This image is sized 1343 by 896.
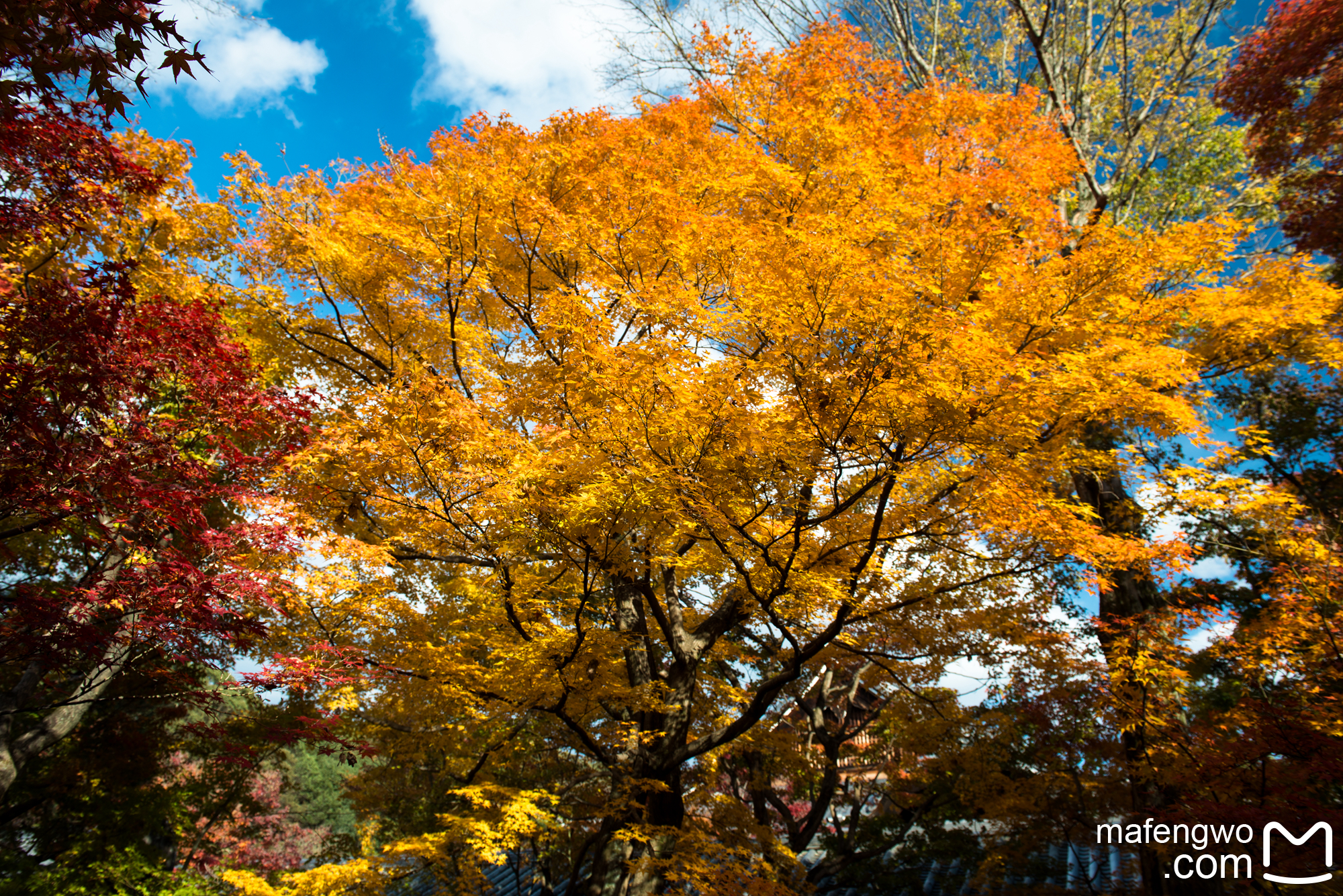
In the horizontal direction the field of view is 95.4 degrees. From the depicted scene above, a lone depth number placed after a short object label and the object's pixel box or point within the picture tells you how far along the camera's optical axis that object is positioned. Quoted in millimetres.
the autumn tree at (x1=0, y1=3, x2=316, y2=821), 3270
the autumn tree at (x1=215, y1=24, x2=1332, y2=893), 4992
